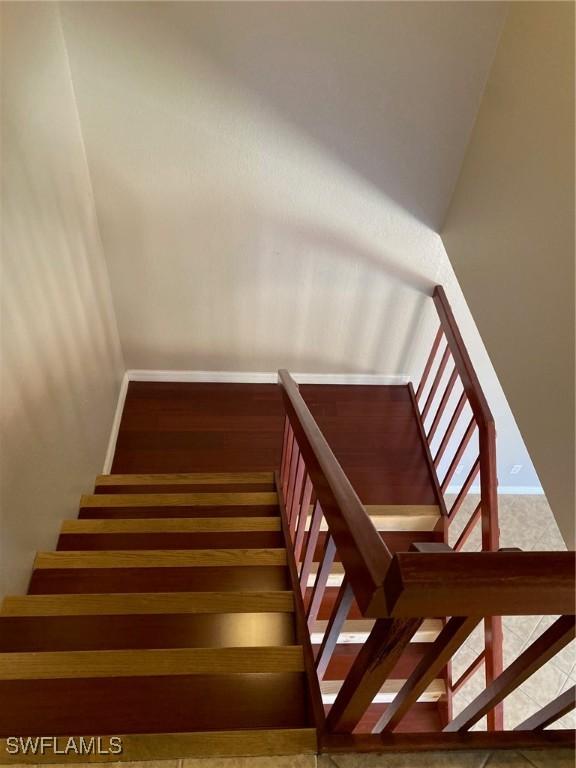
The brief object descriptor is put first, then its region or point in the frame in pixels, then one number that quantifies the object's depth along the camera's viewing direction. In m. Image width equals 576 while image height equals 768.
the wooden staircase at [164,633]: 1.30
